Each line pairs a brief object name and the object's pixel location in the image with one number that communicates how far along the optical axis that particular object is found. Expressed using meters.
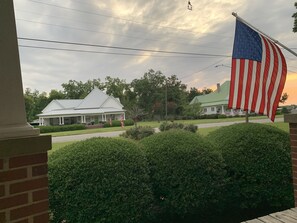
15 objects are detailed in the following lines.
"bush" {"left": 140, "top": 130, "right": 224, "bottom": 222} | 4.33
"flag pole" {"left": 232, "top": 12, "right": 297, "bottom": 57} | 4.11
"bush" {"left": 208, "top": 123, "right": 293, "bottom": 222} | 4.86
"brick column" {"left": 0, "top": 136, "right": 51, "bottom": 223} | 1.74
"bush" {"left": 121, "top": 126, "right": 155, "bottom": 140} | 14.30
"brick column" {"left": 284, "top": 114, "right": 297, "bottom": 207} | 3.64
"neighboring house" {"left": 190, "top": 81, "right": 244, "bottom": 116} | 59.59
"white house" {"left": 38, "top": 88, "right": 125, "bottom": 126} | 50.27
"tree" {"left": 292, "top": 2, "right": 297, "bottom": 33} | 17.39
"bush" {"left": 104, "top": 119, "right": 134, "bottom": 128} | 40.06
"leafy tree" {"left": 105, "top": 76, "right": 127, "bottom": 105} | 64.12
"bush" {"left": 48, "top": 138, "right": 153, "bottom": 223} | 3.70
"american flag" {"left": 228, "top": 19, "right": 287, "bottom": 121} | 3.90
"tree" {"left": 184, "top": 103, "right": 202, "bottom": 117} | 54.66
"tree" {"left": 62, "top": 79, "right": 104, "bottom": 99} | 63.79
